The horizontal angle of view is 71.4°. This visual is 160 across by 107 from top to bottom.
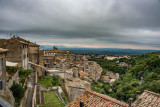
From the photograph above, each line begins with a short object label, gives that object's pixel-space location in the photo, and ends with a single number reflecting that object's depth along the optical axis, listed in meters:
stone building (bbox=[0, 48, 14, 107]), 9.64
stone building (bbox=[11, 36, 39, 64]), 28.44
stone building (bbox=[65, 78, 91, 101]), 25.73
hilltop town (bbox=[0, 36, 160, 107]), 8.99
